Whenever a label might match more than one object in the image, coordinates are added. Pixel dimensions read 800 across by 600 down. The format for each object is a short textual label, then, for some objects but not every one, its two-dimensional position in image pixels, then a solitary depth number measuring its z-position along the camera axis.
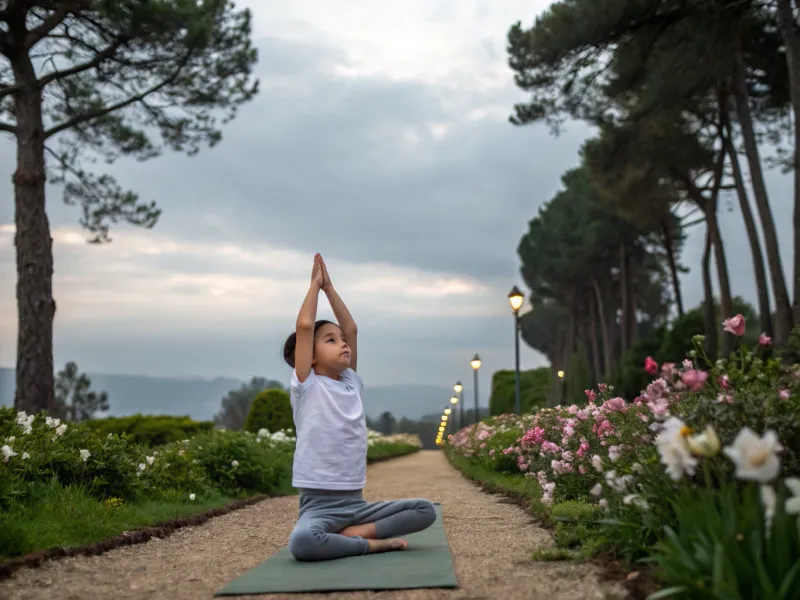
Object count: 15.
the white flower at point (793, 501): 2.56
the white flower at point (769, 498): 2.67
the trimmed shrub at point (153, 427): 16.15
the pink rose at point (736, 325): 4.21
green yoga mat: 3.73
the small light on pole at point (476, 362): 30.80
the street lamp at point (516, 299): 16.31
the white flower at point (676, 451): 2.96
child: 4.54
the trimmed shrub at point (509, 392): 37.75
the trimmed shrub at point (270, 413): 17.09
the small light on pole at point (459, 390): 41.06
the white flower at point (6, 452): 5.68
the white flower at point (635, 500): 3.76
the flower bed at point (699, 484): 2.72
